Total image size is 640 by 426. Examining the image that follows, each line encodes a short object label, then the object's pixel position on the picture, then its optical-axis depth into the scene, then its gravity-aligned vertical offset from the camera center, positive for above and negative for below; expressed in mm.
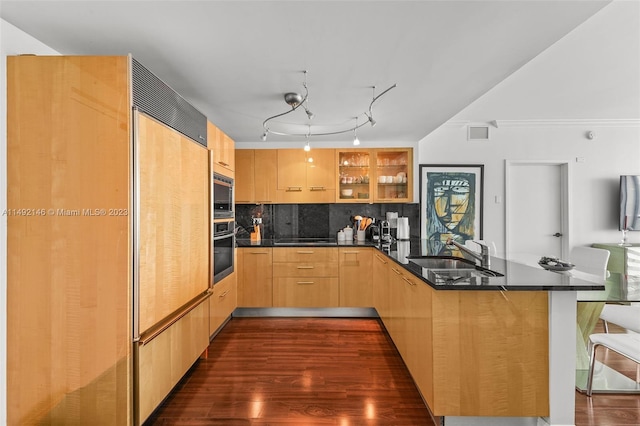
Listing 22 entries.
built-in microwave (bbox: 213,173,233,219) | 2869 +138
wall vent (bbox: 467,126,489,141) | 4383 +1088
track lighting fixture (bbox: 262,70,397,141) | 2566 +960
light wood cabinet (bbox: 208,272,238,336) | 2861 -930
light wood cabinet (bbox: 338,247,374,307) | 3773 -802
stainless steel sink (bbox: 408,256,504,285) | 1709 -407
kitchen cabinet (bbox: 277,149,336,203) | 4246 +466
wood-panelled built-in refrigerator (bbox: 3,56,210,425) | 1573 -148
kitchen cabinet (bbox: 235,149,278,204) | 4242 +438
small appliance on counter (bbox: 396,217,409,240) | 3953 -240
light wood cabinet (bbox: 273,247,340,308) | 3795 -827
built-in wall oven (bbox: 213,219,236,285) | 2863 -385
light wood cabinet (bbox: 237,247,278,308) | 3811 -821
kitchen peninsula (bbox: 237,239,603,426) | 1649 -756
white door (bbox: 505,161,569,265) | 4379 +19
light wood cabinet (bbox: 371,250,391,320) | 3000 -789
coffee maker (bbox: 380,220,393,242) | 3918 -267
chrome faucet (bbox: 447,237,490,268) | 2143 -311
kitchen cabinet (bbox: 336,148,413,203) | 4270 +489
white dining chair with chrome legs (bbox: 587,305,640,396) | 1841 -817
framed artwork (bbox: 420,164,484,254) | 4371 +117
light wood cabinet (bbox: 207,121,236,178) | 2795 +589
